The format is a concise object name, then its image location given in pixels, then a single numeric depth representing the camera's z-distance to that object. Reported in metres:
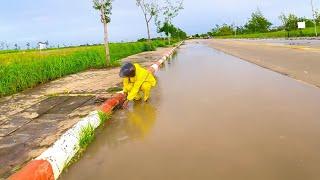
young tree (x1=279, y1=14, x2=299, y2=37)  41.75
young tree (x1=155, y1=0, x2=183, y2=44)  31.02
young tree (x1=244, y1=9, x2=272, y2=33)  60.32
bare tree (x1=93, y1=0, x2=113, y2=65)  10.16
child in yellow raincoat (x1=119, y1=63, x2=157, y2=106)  4.69
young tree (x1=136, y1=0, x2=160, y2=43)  24.70
